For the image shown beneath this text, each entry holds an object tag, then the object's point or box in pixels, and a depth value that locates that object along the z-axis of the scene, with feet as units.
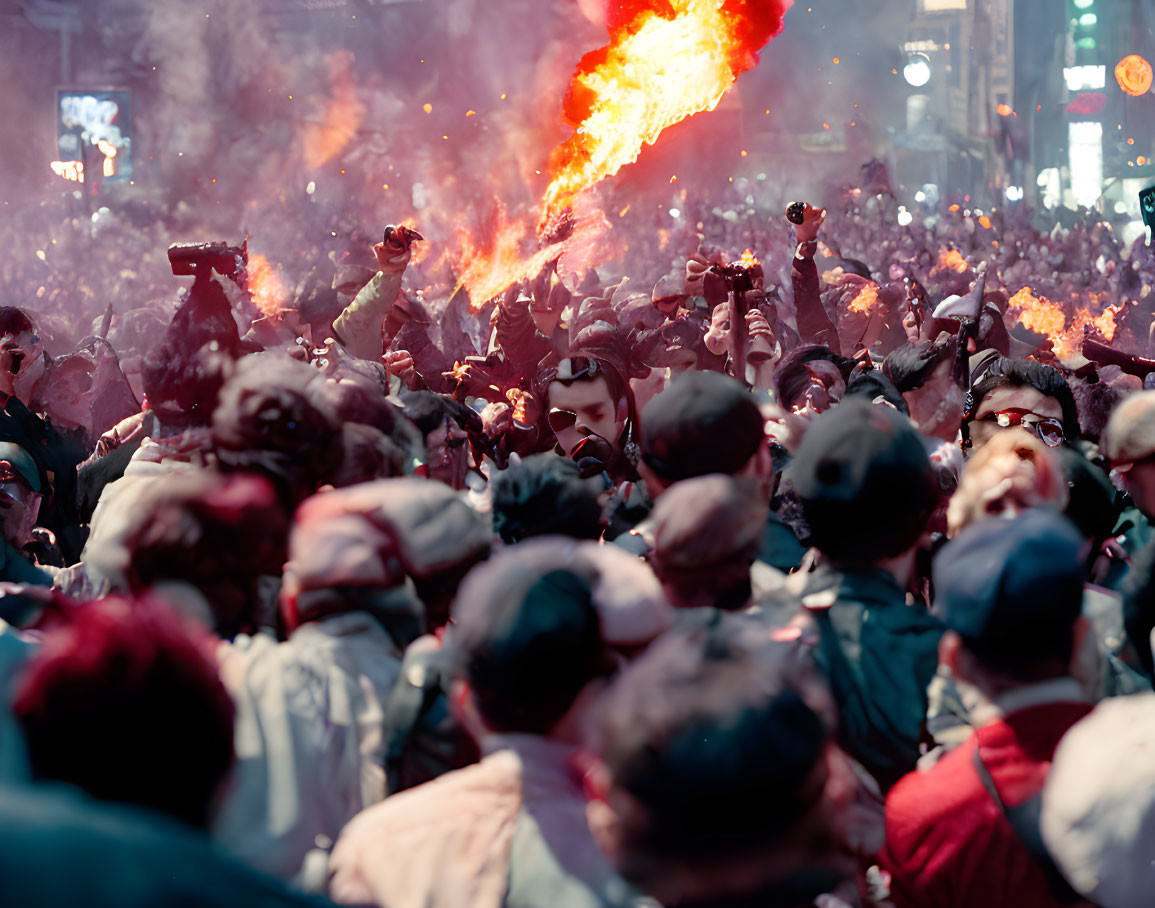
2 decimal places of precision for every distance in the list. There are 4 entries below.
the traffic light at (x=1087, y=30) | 221.25
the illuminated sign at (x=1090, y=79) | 228.22
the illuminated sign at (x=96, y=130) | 133.80
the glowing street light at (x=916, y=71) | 199.11
